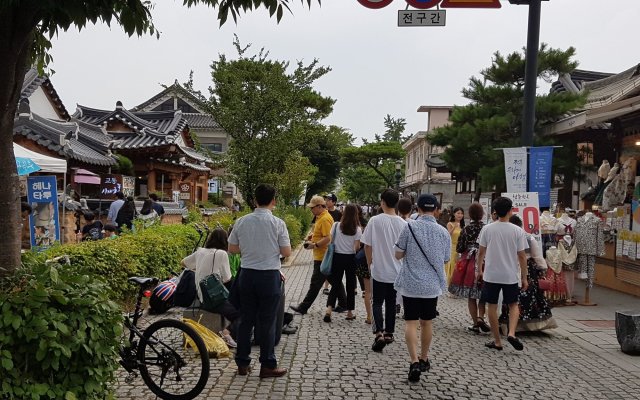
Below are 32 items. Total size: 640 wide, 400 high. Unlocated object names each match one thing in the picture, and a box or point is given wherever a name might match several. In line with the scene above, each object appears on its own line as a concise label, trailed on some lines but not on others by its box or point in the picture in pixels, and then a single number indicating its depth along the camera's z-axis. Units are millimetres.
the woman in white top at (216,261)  6277
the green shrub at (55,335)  3219
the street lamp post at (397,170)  34681
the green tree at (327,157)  44000
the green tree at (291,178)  18698
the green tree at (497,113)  14555
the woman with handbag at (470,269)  7676
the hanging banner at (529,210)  8500
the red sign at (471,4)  8242
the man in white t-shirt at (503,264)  6492
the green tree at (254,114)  16602
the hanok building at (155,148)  24609
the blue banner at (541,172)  8711
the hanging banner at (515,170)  8844
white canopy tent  11495
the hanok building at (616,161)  10508
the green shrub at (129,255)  6941
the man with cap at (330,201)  11035
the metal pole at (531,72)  8383
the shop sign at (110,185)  18294
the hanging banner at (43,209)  10414
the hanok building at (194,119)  48469
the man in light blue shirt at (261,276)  5234
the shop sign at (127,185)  18547
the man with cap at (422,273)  5469
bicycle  4691
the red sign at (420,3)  7926
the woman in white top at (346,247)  7988
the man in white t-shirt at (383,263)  6520
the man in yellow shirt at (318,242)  8344
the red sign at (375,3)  8008
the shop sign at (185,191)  27641
